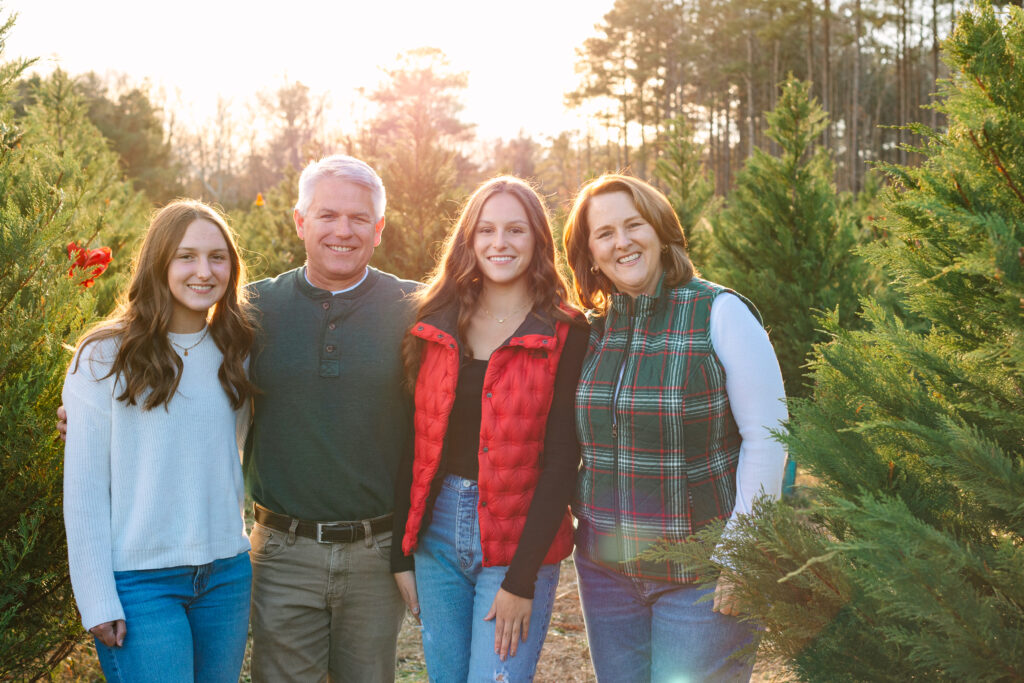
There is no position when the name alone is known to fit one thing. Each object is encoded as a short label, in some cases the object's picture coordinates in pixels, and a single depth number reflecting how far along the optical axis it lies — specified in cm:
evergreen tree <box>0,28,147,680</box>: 281
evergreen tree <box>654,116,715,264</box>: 992
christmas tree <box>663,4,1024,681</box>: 152
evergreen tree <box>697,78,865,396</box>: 789
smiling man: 298
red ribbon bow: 369
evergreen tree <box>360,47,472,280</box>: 806
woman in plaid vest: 250
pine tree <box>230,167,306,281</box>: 983
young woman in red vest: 275
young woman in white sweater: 246
